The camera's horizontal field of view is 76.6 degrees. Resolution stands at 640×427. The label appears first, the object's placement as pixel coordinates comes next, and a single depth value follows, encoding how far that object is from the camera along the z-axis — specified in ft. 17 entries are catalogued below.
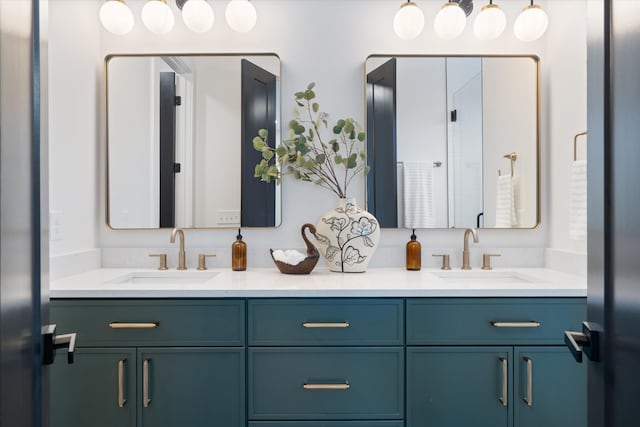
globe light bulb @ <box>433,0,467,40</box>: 6.25
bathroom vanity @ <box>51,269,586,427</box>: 4.67
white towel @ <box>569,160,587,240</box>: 5.51
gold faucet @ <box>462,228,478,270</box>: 6.37
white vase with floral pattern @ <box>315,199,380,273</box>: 5.97
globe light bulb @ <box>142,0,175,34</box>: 6.15
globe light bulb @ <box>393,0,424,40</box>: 6.19
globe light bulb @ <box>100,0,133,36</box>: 6.09
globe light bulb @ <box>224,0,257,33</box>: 6.17
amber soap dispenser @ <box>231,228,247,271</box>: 6.27
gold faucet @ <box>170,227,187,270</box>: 6.35
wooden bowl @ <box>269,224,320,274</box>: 5.83
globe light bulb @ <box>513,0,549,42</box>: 6.21
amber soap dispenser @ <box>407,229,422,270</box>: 6.31
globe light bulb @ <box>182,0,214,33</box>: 6.18
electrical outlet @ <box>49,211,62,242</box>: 5.46
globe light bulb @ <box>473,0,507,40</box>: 6.25
